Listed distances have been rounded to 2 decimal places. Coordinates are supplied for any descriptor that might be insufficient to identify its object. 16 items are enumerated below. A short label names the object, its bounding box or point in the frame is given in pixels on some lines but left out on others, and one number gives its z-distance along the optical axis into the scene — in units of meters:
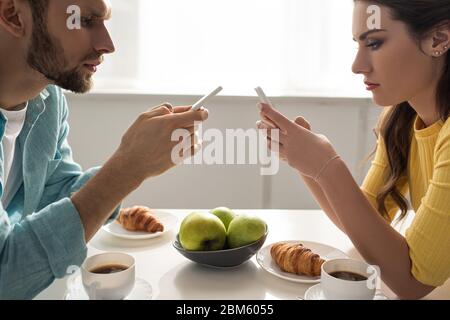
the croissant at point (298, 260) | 0.91
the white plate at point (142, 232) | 1.08
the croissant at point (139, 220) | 1.10
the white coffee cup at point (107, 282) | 0.76
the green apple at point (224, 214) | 1.00
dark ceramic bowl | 0.91
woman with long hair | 0.88
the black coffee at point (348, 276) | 0.81
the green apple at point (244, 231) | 0.94
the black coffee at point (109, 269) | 0.81
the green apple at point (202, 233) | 0.92
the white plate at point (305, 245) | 0.90
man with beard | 0.79
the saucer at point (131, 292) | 0.82
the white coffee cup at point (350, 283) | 0.76
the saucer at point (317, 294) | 0.82
